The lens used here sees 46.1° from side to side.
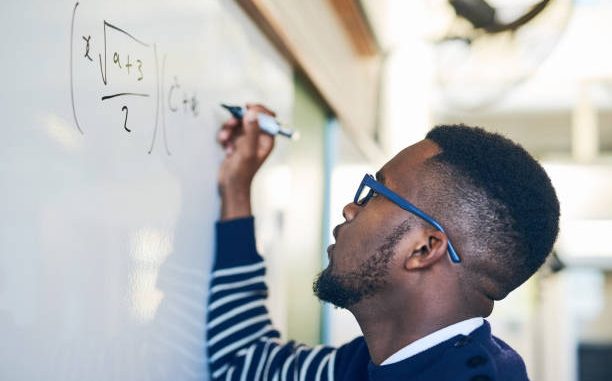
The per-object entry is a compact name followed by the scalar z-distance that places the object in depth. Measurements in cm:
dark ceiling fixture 192
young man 95
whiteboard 63
